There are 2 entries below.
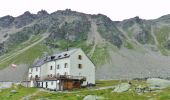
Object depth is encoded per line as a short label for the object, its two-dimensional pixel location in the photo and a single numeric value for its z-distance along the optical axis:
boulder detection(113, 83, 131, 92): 41.88
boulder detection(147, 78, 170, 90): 41.24
